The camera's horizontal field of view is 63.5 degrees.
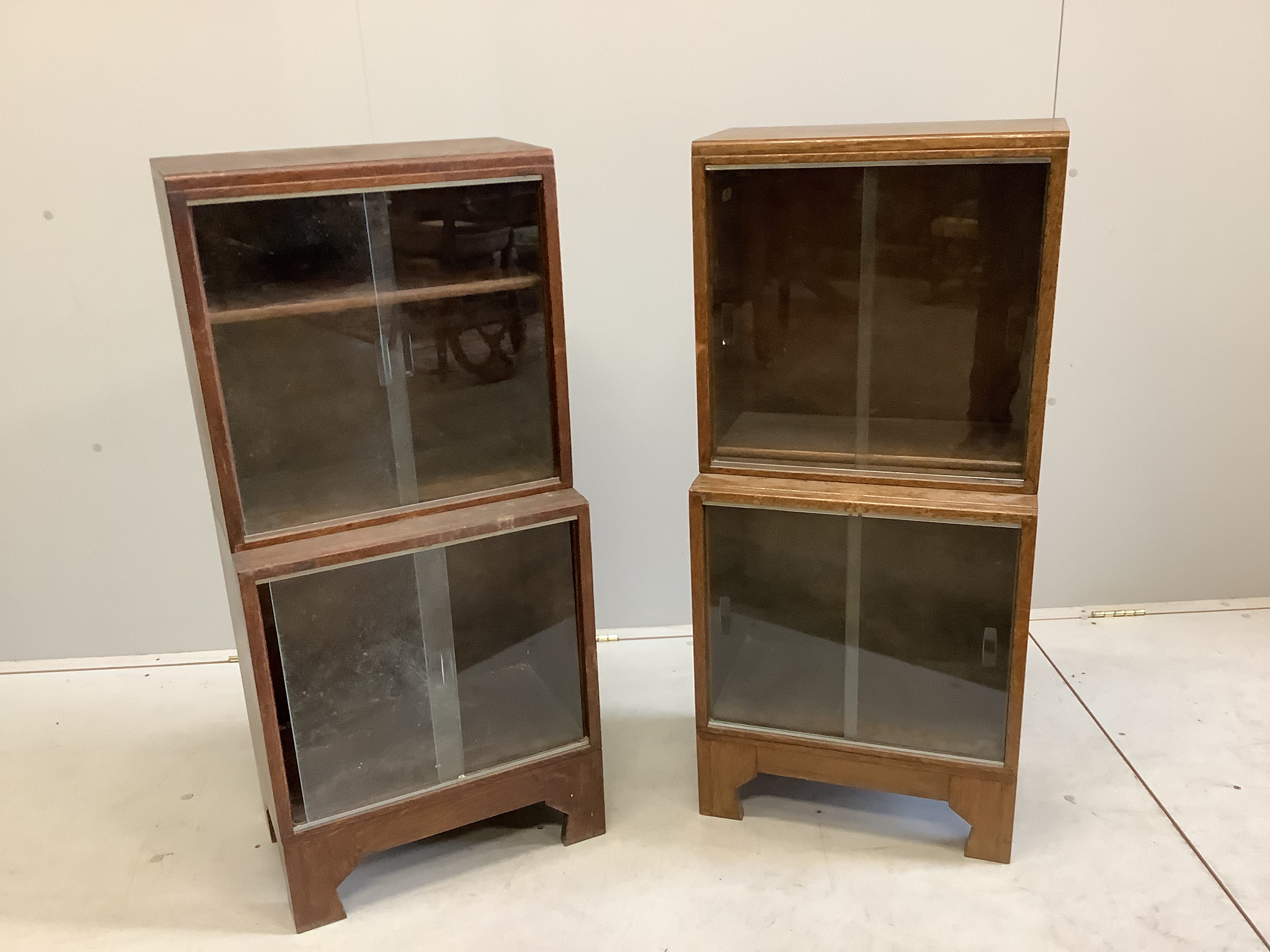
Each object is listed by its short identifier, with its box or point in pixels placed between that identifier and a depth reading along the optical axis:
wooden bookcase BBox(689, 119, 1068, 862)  1.76
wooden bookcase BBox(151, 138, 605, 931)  1.66
